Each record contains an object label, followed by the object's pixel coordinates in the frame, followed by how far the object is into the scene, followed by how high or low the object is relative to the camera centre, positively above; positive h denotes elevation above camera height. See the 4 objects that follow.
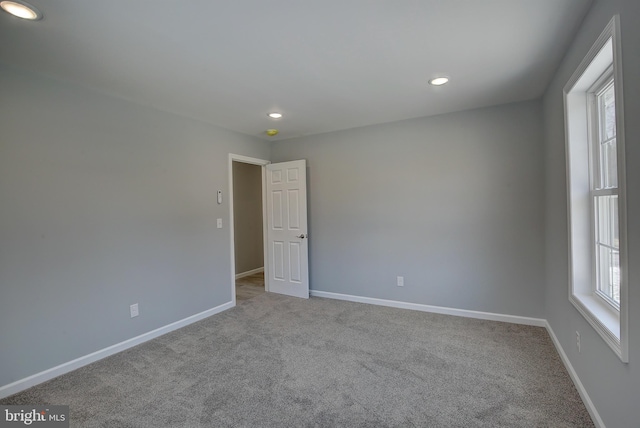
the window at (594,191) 1.83 +0.12
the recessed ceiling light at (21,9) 1.59 +1.15
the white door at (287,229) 4.50 -0.21
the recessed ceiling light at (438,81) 2.66 +1.16
